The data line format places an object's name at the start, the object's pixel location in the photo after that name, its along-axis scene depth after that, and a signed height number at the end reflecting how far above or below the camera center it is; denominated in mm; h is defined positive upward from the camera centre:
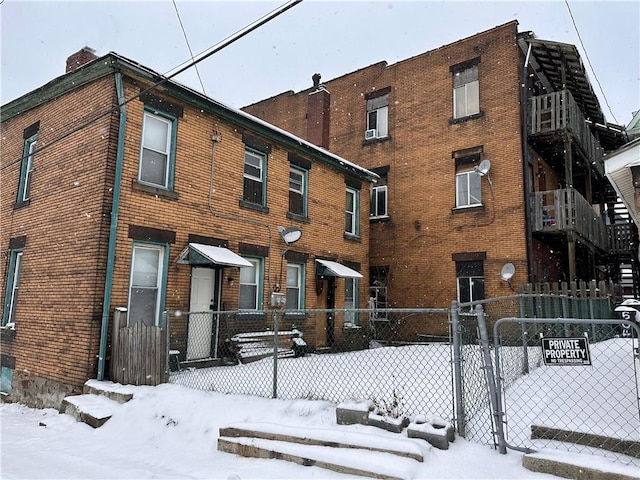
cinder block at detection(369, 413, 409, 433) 5022 -1288
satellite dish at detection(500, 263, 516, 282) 14273 +1292
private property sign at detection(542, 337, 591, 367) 4199 -366
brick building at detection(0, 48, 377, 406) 8820 +2026
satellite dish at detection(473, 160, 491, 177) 14834 +4781
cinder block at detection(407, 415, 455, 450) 4645 -1281
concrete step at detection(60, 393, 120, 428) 6891 -1698
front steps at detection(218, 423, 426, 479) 4379 -1514
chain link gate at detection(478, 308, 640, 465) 4285 -1108
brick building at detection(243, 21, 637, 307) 15023 +5704
